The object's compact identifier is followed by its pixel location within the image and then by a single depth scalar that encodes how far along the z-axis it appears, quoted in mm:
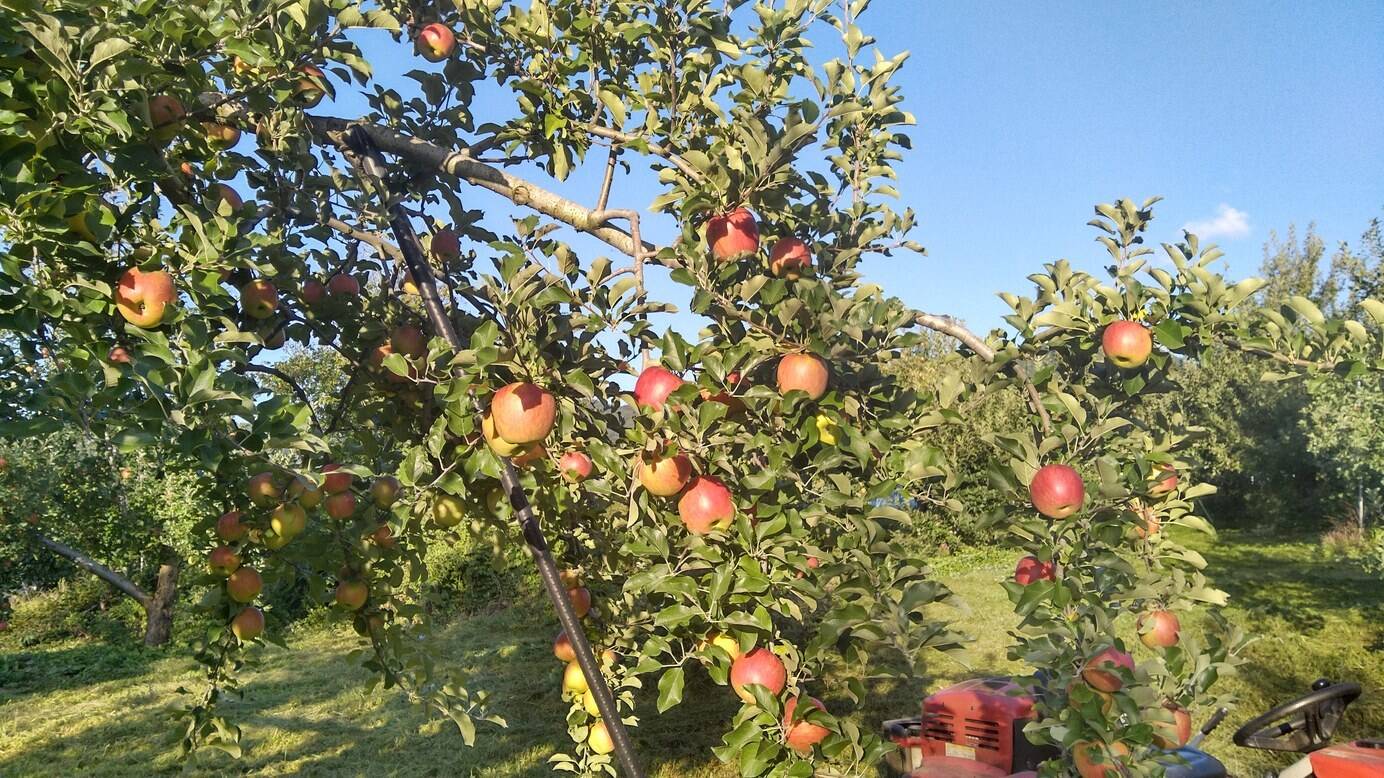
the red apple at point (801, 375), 1659
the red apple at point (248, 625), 2309
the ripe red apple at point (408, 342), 2404
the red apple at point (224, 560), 2090
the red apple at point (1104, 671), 1363
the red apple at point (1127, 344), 1641
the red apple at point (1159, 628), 1945
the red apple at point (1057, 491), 1542
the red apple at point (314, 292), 2197
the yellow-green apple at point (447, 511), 2213
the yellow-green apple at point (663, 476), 1622
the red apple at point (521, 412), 1700
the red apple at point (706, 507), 1637
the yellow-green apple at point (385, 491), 2098
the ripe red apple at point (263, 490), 1865
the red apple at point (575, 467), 1946
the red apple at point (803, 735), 1562
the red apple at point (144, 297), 1523
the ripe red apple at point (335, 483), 1971
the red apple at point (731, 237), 1749
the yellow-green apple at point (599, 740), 2264
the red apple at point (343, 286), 2382
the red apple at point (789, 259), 1757
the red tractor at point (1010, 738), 2639
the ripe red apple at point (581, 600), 2352
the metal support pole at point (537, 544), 1919
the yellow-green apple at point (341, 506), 2244
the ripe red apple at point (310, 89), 1927
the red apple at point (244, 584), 2160
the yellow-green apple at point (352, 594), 2227
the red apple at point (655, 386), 1723
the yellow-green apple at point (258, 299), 2016
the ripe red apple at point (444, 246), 2533
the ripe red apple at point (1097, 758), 1310
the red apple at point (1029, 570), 1903
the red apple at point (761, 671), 1591
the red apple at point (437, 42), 2332
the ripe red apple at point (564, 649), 2387
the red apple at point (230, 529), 2055
